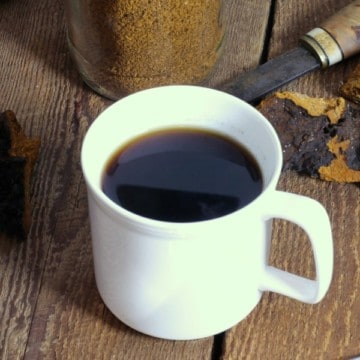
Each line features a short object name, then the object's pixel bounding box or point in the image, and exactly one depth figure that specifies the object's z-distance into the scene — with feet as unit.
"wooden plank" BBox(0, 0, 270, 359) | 1.73
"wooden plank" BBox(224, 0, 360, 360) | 1.73
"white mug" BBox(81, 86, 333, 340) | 1.54
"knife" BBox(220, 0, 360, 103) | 2.09
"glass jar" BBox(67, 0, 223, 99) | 1.98
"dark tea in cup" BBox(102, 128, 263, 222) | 1.62
